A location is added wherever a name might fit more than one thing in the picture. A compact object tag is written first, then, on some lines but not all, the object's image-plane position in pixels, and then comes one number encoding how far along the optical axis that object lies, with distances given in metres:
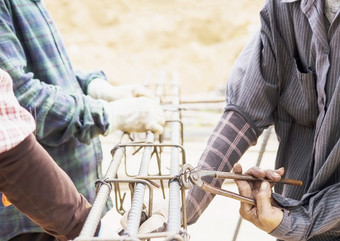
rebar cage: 1.24
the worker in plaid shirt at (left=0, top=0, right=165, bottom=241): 1.64
